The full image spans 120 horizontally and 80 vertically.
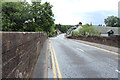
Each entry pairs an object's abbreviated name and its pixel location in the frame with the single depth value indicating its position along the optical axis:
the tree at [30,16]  17.91
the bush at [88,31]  41.76
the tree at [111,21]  70.49
